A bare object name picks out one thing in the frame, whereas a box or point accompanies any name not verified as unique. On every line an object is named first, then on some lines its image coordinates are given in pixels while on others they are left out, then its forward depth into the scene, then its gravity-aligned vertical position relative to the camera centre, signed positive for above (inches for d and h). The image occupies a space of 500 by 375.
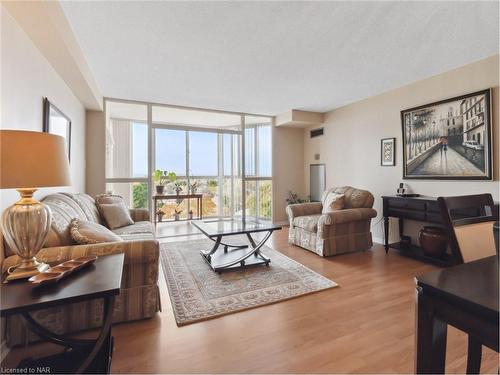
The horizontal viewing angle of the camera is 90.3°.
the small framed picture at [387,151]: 157.5 +24.4
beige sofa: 64.9 -29.1
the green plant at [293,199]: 231.5 -8.9
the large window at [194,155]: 181.2 +28.1
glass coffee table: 117.6 -32.5
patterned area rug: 85.1 -39.0
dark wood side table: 44.1 -19.4
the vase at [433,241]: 123.6 -26.4
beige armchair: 137.0 -22.4
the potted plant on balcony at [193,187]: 212.1 +2.6
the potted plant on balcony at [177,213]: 216.2 -20.0
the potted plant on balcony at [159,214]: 204.2 -19.6
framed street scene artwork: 115.6 +25.9
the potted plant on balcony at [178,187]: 205.9 +2.5
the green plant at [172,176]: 200.1 +11.3
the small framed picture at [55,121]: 94.0 +29.7
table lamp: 48.1 +2.2
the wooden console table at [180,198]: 191.8 -6.4
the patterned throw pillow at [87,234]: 73.4 -13.2
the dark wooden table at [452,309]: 27.9 -14.6
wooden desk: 120.8 -12.6
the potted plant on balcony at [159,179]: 192.9 +8.7
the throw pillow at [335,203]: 150.1 -8.3
